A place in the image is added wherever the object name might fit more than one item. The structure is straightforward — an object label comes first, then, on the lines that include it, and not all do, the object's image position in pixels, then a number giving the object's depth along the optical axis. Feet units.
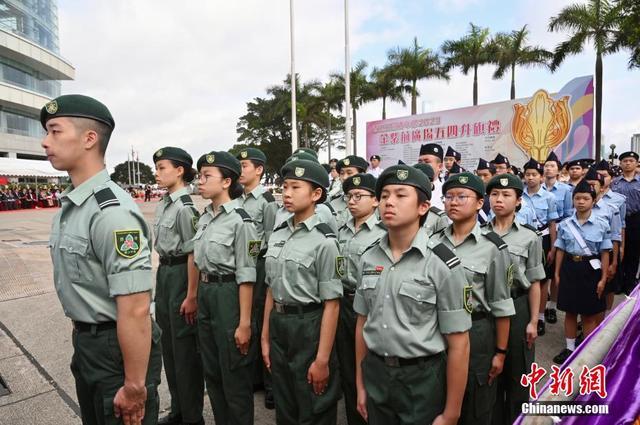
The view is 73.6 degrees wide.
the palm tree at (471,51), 85.81
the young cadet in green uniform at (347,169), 16.03
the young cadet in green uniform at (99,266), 5.86
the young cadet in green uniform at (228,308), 9.33
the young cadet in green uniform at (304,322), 8.15
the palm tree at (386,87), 97.60
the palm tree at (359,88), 102.63
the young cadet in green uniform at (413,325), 6.36
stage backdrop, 37.83
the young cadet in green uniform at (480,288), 8.27
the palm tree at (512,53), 78.89
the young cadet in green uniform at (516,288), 9.78
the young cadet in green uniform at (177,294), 10.46
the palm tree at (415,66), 91.91
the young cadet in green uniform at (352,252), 10.23
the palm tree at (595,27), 54.95
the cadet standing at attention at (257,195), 13.73
